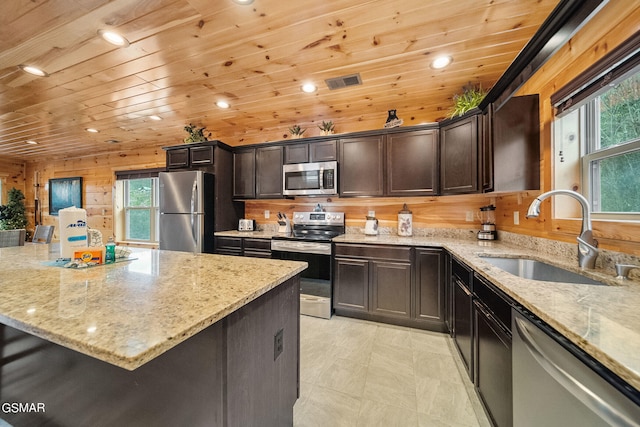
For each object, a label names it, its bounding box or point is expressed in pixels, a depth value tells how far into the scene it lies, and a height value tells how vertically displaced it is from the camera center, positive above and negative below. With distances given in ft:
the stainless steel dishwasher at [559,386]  1.94 -1.71
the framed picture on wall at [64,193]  17.04 +1.54
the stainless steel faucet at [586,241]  4.30 -0.52
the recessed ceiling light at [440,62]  6.48 +4.23
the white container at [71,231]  4.31 -0.32
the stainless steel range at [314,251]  9.05 -1.50
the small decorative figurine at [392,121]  9.20 +3.62
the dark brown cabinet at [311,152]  10.00 +2.65
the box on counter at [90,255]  4.27 -0.76
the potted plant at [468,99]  7.38 +3.60
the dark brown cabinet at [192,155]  11.00 +2.78
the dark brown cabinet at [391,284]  7.82 -2.48
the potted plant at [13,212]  17.29 +0.13
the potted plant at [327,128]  10.37 +3.77
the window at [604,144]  4.24 +1.45
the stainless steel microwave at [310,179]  9.86 +1.47
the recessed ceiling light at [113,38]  5.44 +4.13
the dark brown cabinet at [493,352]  3.75 -2.51
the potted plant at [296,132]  10.74 +3.70
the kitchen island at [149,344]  2.12 -1.52
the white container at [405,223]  9.53 -0.40
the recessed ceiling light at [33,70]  6.73 +4.17
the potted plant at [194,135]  11.49 +3.83
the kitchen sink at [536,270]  4.51 -1.26
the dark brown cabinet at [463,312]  5.49 -2.52
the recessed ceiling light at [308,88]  8.02 +4.33
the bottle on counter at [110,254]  4.62 -0.79
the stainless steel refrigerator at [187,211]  10.55 +0.11
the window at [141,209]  15.28 +0.30
